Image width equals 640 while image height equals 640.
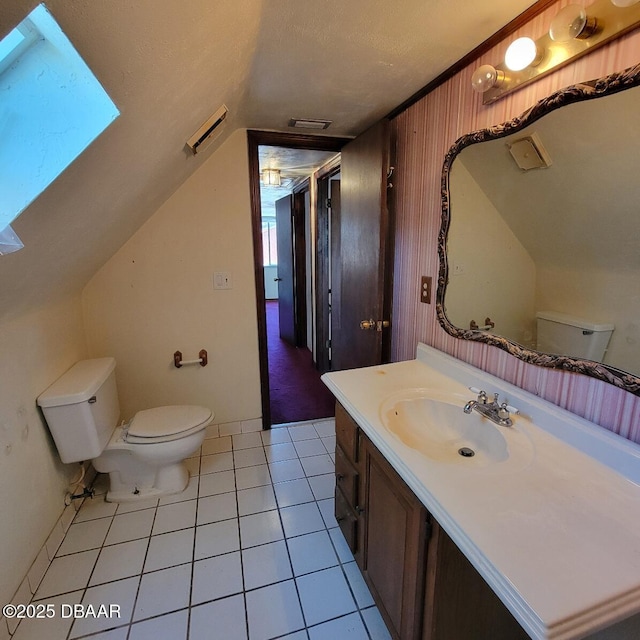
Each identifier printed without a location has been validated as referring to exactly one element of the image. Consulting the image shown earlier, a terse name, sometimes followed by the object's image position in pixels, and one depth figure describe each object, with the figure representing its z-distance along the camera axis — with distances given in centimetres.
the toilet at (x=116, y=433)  160
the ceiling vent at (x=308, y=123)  200
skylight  66
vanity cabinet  89
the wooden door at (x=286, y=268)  434
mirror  90
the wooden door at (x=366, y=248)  183
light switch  230
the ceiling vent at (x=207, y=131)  154
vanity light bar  87
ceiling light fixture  351
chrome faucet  113
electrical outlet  169
